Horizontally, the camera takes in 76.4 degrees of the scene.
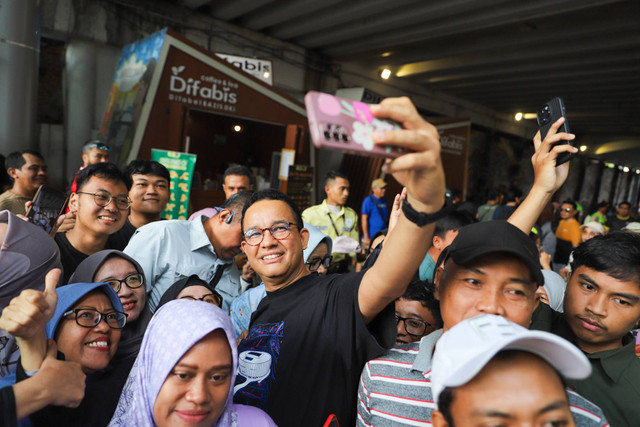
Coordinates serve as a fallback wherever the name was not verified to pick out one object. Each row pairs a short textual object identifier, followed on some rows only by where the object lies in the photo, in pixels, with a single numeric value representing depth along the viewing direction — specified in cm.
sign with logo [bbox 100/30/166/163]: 667
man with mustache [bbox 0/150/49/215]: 405
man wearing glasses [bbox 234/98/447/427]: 119
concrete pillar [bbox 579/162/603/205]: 2048
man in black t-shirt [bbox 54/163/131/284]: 264
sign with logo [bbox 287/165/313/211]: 675
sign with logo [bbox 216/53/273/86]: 878
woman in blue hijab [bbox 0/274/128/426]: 135
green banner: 533
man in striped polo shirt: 124
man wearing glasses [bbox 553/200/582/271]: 626
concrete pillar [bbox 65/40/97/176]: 777
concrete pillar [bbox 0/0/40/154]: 530
